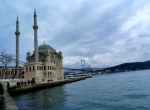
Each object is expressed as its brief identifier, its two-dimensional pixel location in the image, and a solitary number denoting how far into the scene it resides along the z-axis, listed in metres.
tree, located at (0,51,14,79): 29.11
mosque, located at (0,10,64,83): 33.13
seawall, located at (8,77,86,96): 19.98
